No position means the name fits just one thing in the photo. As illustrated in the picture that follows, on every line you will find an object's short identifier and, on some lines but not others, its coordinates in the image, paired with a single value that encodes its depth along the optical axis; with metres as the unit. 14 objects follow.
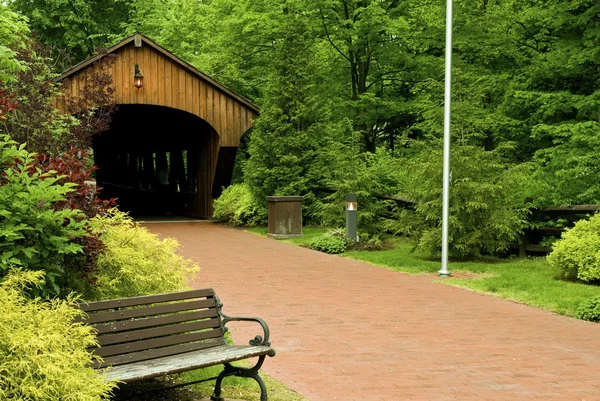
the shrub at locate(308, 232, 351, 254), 17.44
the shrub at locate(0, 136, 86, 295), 5.37
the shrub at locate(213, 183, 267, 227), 23.78
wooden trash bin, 20.98
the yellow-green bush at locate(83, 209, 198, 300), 7.02
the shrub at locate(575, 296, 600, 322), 9.87
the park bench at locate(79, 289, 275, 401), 5.52
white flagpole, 13.64
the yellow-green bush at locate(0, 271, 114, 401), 4.40
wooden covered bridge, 24.05
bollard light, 17.75
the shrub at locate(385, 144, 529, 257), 14.98
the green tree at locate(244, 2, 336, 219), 22.92
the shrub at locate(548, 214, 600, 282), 12.12
